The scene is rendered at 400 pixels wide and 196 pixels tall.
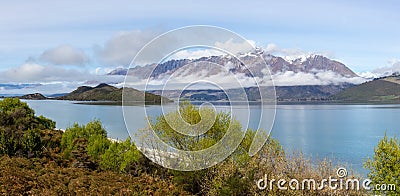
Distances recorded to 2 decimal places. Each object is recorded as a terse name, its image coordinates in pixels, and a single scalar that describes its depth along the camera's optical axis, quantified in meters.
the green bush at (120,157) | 32.56
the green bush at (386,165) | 22.59
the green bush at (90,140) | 37.34
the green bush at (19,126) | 34.22
